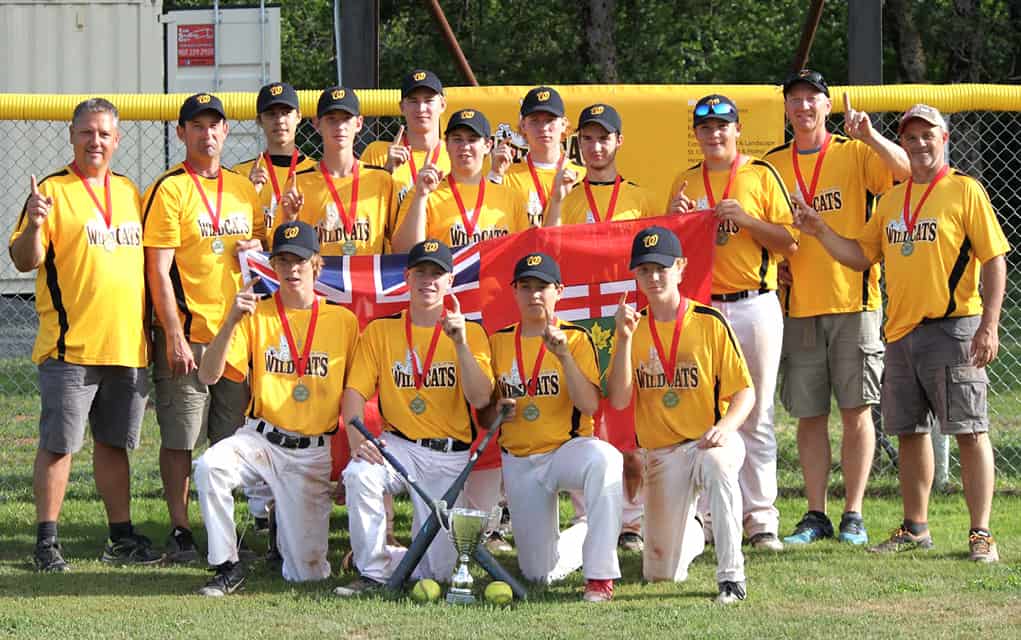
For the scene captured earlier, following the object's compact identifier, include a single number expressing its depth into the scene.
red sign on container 16.25
